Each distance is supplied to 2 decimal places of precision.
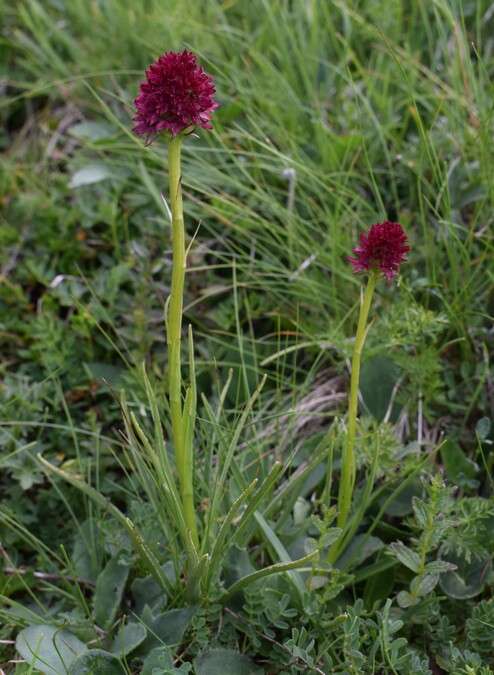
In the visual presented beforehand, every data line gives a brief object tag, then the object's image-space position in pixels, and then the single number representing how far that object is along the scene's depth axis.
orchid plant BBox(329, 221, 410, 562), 0.50
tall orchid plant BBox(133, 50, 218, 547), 0.47
